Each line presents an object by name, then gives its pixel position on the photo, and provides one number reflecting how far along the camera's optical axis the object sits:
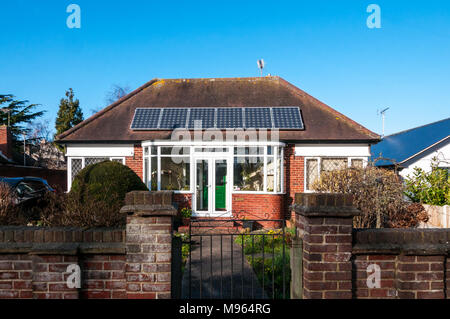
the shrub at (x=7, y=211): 4.53
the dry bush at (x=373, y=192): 6.53
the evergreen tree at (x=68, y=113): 32.47
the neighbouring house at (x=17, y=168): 16.62
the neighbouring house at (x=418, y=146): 13.73
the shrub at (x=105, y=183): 5.98
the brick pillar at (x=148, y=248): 2.78
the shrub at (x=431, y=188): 7.18
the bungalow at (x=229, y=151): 11.09
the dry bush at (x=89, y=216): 4.48
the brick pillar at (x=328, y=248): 2.76
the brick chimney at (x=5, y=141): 19.73
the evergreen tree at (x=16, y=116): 30.55
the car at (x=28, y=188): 8.61
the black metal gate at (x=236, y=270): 4.50
